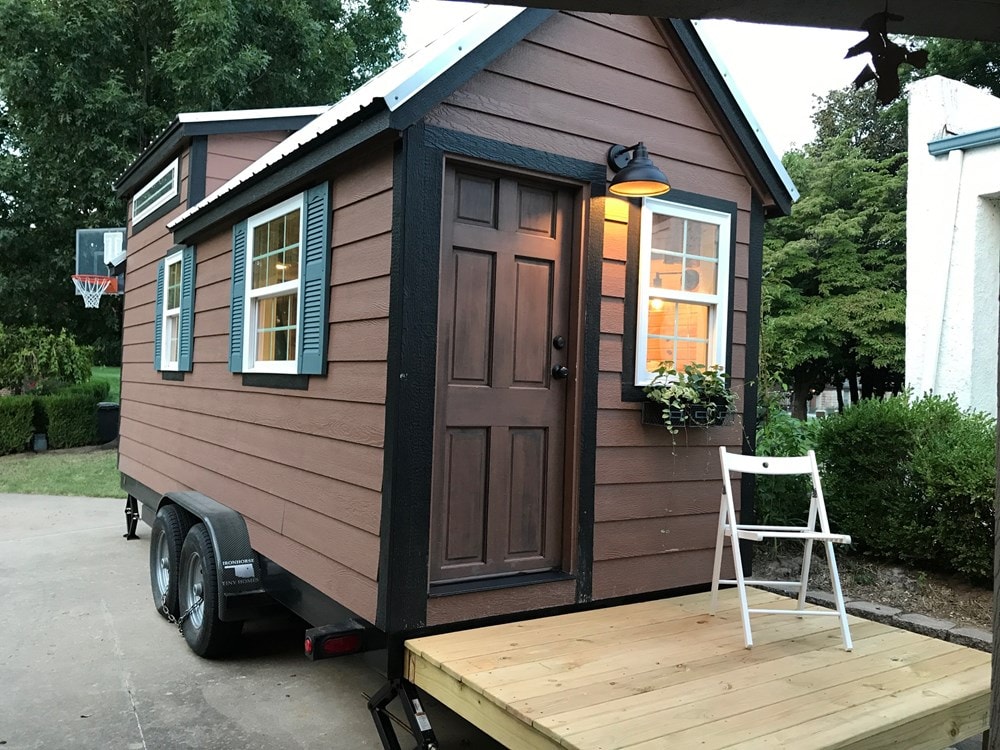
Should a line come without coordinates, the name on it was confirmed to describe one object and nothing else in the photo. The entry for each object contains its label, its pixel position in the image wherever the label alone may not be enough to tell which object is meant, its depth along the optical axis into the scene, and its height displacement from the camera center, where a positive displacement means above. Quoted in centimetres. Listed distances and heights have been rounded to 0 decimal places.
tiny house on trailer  306 +15
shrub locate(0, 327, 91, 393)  1423 -18
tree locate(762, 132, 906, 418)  1470 +214
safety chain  449 -165
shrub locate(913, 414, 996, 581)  430 -65
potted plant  362 -13
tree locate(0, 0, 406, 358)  1361 +486
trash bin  1472 -135
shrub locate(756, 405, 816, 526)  524 -76
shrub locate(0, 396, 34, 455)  1345 -130
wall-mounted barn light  337 +84
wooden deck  233 -110
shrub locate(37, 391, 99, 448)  1399 -127
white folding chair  316 -68
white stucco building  670 +125
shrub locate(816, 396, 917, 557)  483 -61
